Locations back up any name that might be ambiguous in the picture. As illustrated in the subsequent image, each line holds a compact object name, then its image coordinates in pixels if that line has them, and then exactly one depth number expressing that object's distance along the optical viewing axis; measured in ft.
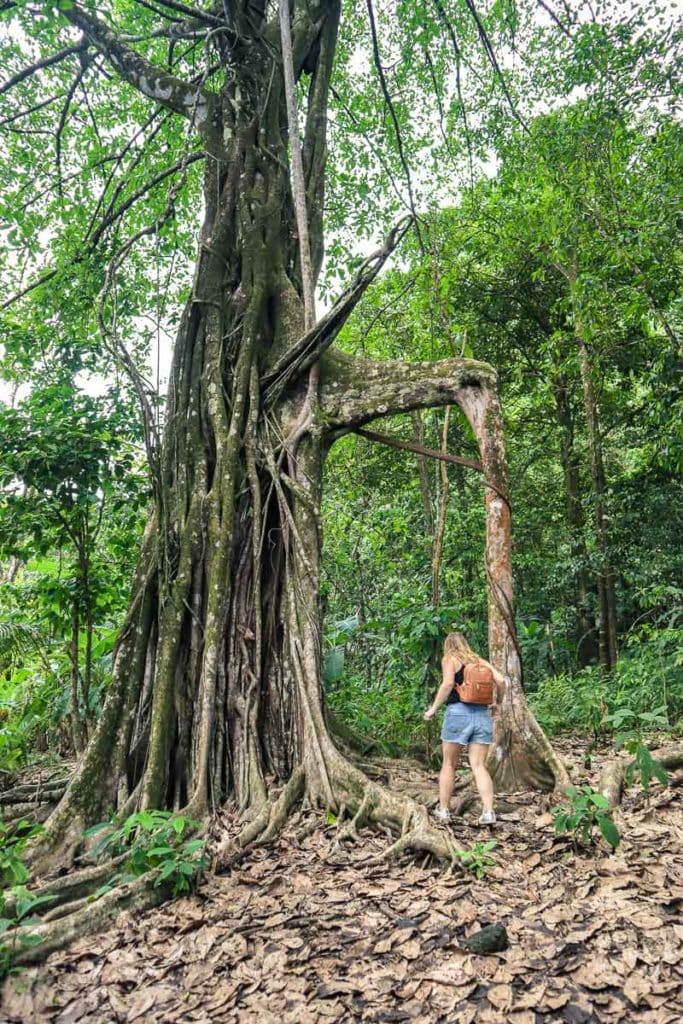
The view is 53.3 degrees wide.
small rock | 8.25
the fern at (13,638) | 19.57
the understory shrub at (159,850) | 10.72
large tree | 13.76
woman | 12.49
